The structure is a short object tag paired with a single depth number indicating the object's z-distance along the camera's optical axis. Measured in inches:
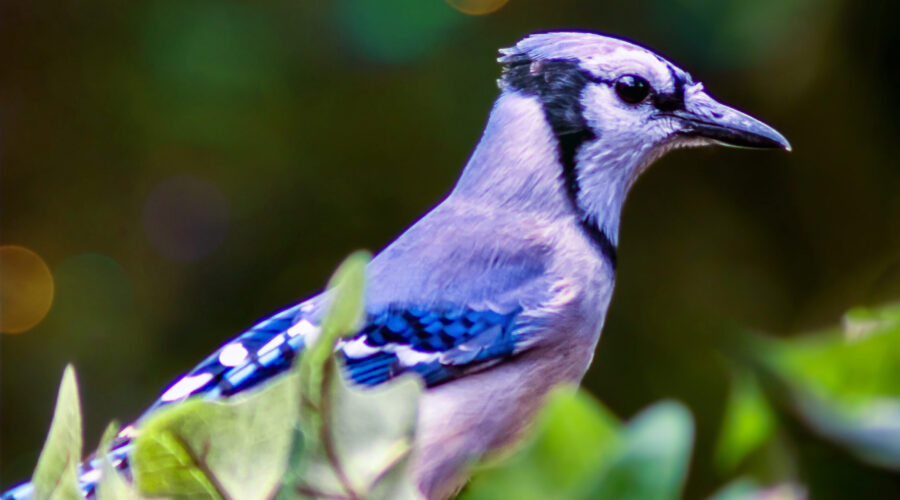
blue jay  85.8
